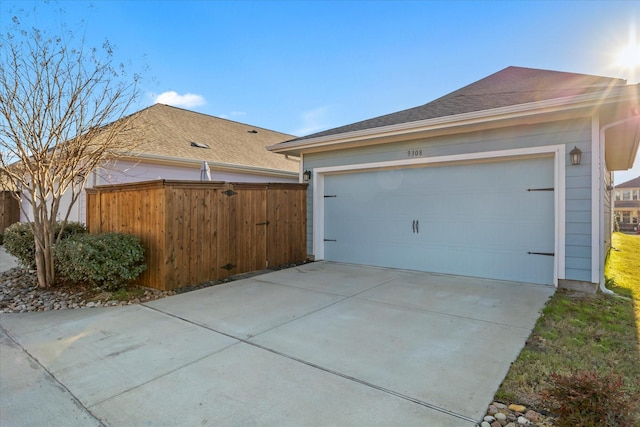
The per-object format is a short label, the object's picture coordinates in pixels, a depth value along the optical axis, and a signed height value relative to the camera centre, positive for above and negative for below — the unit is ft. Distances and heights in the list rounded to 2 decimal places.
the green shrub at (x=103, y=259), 16.42 -2.62
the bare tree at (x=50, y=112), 17.40 +5.04
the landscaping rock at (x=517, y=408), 7.36 -4.43
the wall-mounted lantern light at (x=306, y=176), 27.32 +2.41
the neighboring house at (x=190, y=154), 27.22 +5.10
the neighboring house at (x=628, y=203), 111.75 +0.62
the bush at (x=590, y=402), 5.85 -3.53
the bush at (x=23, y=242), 20.29 -2.16
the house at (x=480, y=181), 16.76 +1.47
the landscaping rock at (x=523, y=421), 6.92 -4.45
